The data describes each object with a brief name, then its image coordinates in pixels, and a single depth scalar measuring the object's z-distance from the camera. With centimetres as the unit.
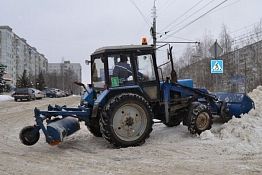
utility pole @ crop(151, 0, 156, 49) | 2964
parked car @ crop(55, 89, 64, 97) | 6094
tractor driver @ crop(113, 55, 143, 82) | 838
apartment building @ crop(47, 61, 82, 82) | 15095
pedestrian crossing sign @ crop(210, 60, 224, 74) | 1633
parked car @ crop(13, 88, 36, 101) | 3972
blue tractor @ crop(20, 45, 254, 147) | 789
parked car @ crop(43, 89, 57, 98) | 5953
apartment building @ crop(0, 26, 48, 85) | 10494
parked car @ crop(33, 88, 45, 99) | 4321
